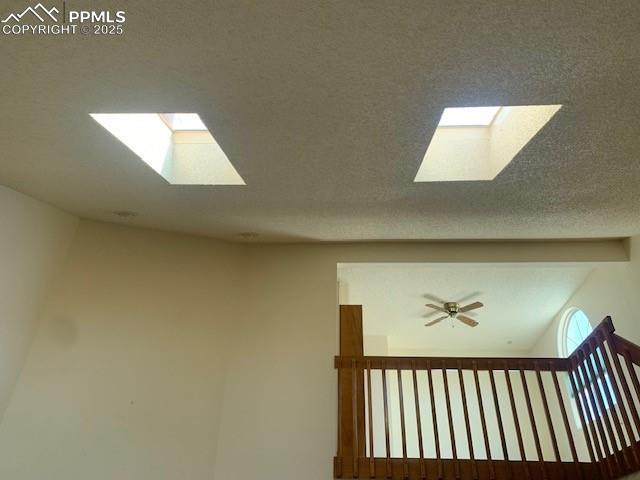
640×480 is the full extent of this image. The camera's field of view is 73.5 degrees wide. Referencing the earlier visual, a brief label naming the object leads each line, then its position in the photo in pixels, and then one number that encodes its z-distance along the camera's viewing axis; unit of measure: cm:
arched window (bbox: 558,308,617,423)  612
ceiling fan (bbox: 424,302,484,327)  595
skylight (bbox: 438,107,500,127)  335
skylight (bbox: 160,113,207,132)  353
